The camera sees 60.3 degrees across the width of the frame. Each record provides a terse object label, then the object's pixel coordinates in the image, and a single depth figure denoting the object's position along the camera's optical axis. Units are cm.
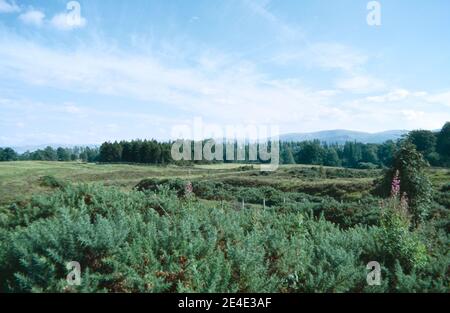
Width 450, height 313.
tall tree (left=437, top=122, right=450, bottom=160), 8668
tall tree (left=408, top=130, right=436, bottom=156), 9054
